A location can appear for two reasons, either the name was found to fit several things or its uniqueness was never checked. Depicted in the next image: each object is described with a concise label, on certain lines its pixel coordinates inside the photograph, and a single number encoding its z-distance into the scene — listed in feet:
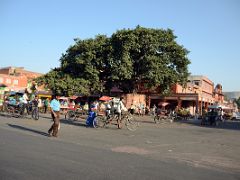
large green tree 129.29
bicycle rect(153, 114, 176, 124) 95.61
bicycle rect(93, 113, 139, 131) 62.39
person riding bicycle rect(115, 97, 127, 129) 60.44
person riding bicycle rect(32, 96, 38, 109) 74.13
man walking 44.75
